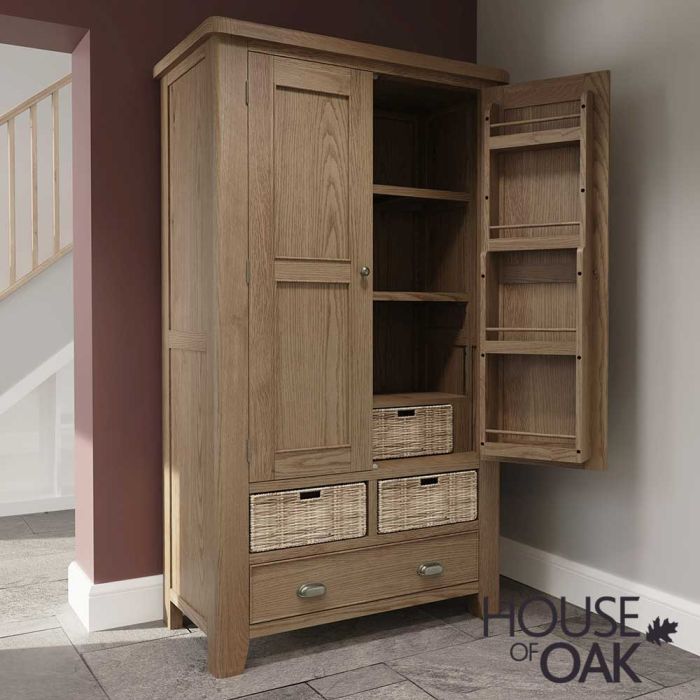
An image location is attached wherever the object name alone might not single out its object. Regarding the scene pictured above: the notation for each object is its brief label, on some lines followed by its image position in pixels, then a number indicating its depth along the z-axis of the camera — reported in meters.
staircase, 4.89
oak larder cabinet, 2.59
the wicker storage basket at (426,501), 2.88
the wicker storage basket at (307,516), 2.64
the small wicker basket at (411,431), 2.93
